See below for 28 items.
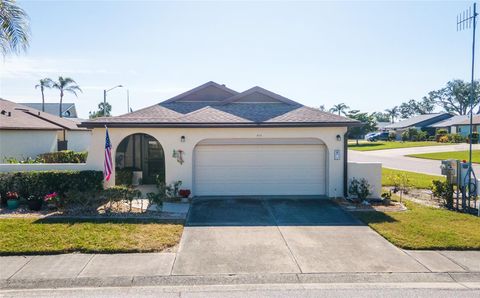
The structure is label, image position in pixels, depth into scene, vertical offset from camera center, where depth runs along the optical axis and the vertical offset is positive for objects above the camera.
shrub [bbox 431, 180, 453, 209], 10.88 -1.79
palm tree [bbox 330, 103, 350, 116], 58.53 +6.01
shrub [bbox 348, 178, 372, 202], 11.24 -1.72
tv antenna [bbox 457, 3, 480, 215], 10.36 +2.29
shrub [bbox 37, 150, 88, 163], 17.64 -0.88
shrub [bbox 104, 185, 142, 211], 9.66 -1.59
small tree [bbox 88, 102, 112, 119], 68.63 +6.89
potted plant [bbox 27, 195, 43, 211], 9.84 -1.90
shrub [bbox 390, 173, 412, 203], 14.00 -2.01
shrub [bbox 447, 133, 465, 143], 45.22 +0.31
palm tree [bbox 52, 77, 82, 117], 48.25 +8.74
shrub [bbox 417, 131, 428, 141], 53.34 +0.73
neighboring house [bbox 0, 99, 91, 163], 18.55 +0.64
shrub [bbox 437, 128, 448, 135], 49.22 +1.30
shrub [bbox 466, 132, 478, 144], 44.08 +0.29
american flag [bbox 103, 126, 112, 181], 10.55 -0.61
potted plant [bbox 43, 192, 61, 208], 9.92 -1.82
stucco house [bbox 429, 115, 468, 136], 49.95 +2.53
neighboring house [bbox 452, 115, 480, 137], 47.67 +2.23
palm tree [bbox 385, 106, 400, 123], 111.75 +10.01
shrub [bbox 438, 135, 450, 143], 46.31 +0.18
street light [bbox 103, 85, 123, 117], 31.80 +4.86
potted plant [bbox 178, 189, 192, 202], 11.26 -1.84
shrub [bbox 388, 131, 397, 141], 59.41 +0.83
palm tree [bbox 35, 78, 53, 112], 49.15 +9.07
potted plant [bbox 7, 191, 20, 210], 10.07 -1.87
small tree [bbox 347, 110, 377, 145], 48.21 +3.01
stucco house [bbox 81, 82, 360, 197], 11.79 -0.28
